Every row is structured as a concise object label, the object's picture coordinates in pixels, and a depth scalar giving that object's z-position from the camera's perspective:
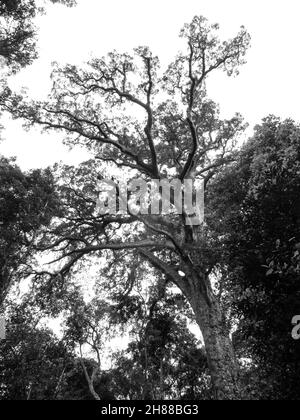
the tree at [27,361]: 20.03
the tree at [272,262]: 3.97
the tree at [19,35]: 9.75
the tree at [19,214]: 12.60
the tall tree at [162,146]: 10.42
